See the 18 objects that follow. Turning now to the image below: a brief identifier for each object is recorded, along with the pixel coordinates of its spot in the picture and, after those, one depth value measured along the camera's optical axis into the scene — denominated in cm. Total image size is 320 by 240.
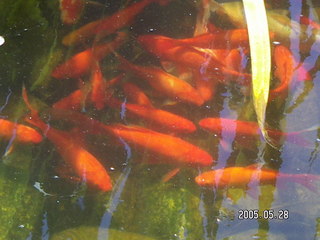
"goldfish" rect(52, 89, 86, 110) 208
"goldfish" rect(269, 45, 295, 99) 216
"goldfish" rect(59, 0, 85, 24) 249
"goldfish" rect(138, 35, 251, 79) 228
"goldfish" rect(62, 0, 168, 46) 239
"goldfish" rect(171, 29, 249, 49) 236
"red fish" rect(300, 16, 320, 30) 247
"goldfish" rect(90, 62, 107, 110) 211
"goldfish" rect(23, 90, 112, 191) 186
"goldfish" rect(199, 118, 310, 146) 197
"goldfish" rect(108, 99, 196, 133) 200
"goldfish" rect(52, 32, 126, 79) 221
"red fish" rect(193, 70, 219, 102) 213
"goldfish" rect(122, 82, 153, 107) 210
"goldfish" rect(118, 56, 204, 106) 211
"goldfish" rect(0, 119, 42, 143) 198
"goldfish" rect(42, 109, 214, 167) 192
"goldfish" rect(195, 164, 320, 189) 184
